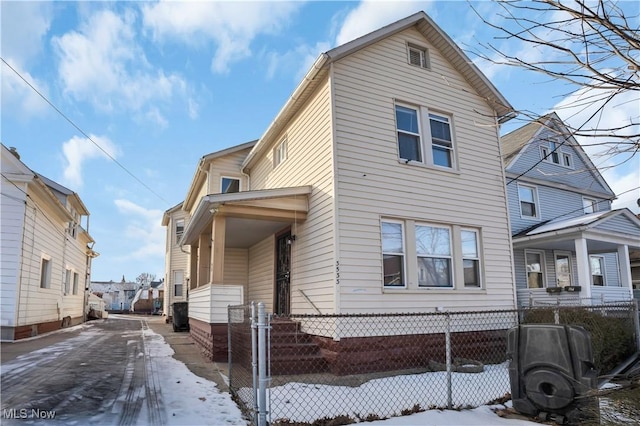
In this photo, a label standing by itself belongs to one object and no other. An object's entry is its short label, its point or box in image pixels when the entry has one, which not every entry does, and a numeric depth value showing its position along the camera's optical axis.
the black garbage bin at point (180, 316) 14.86
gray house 12.83
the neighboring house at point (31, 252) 10.72
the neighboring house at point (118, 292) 64.88
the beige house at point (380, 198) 8.08
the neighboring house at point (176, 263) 22.76
